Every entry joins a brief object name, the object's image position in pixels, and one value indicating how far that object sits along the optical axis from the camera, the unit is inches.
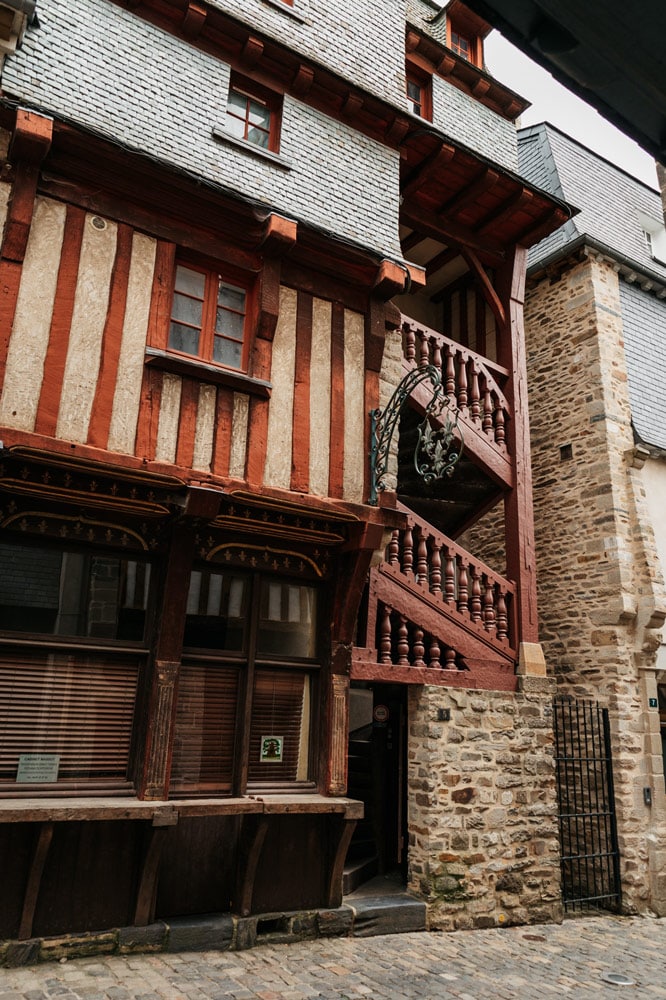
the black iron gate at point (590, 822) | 293.3
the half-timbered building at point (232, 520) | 188.2
